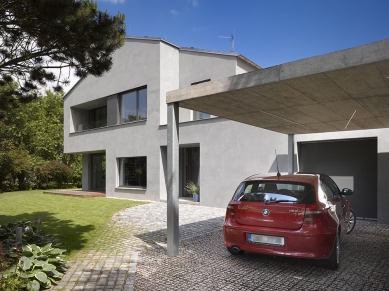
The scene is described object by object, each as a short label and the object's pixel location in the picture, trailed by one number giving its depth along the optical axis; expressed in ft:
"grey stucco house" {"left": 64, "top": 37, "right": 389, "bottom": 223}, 32.09
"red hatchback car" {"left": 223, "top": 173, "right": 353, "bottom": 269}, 15.11
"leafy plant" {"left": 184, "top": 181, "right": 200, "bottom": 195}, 46.55
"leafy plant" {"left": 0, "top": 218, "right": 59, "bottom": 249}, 18.33
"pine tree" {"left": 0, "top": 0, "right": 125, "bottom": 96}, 16.71
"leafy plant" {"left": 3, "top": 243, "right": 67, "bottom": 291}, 13.47
